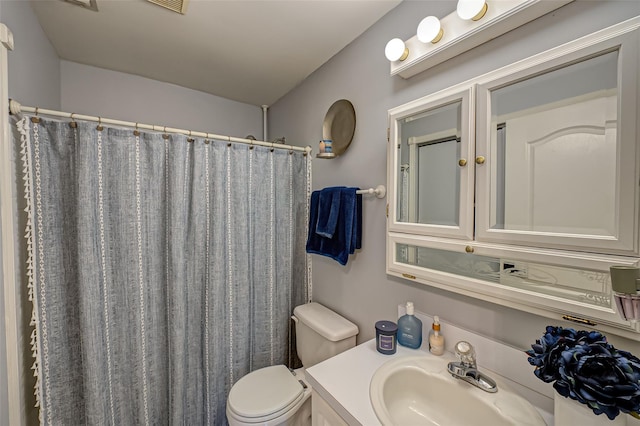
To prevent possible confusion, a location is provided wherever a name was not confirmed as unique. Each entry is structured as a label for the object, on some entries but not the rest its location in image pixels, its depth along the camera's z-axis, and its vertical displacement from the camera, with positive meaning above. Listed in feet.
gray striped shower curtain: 3.71 -1.00
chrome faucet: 2.68 -1.81
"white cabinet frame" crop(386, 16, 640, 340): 2.02 -0.18
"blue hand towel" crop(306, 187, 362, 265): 4.49 -0.28
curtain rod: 3.26 +1.39
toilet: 3.93 -3.10
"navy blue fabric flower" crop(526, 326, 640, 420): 1.66 -1.16
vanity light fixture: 2.54 +2.04
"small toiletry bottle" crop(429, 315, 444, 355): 3.31 -1.74
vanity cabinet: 2.70 -2.32
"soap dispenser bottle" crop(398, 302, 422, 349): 3.51 -1.72
